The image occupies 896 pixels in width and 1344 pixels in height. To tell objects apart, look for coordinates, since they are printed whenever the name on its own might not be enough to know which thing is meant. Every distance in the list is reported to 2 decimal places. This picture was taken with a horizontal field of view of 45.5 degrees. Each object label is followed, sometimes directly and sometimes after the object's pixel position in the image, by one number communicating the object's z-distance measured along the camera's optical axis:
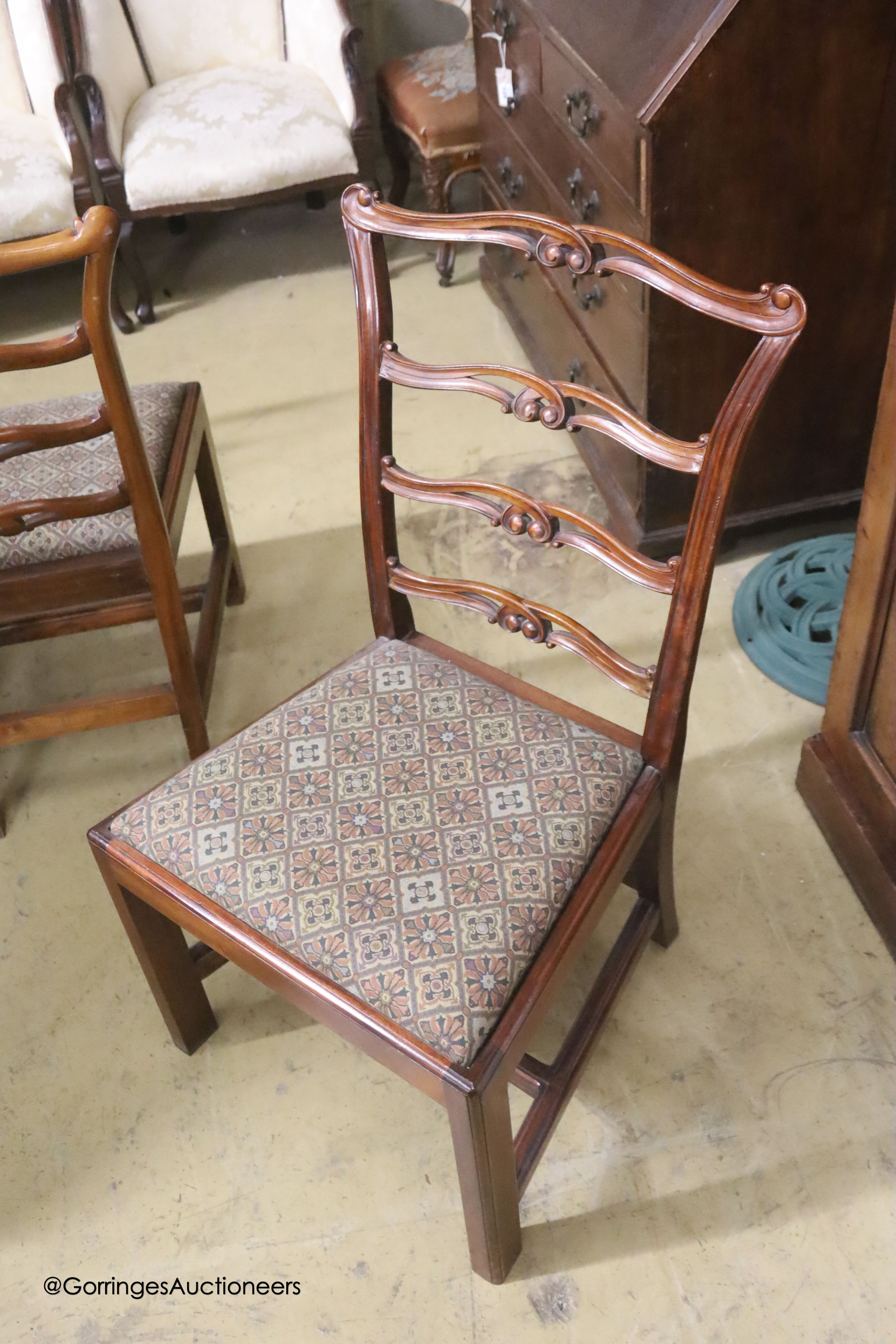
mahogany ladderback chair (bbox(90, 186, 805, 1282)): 0.99
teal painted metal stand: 1.84
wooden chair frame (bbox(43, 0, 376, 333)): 2.76
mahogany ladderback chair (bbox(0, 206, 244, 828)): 1.27
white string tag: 2.21
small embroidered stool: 2.74
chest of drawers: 1.52
